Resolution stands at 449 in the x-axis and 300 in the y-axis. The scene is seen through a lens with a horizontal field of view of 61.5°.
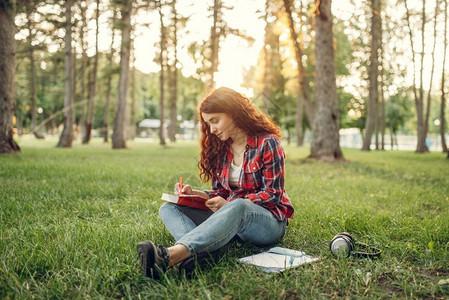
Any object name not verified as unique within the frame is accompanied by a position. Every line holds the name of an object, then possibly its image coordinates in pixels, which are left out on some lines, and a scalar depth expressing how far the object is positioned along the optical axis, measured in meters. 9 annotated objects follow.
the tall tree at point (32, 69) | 10.97
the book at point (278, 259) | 2.51
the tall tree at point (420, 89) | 18.47
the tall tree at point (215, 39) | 16.83
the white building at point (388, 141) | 47.84
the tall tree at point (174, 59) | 18.70
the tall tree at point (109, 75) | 19.58
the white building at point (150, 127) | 68.06
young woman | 2.58
